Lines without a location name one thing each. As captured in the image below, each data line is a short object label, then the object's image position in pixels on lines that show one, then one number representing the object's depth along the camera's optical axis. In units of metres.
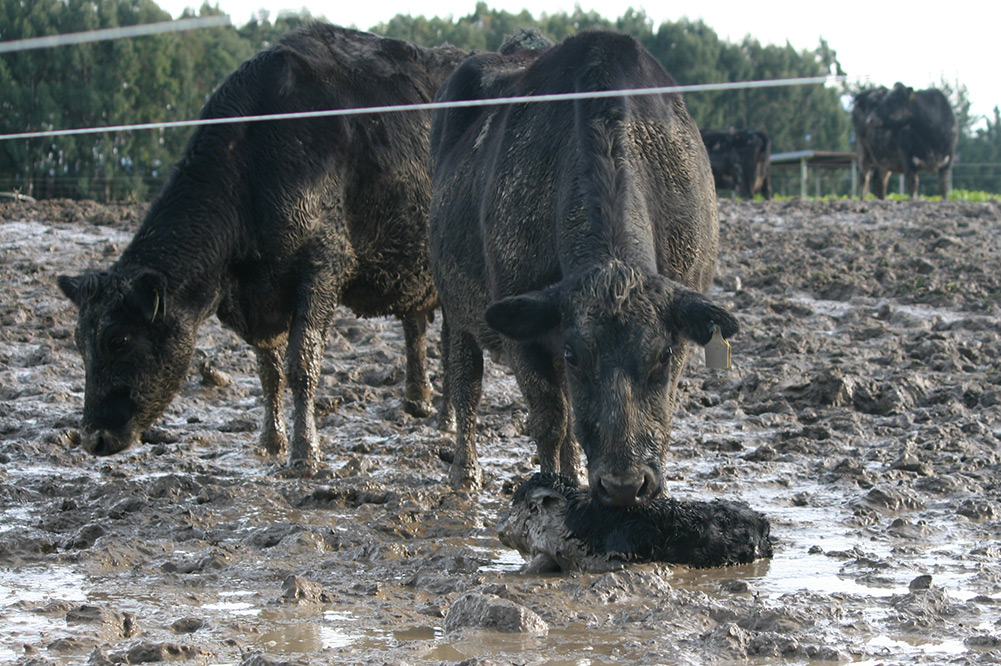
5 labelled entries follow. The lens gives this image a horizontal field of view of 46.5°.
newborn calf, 4.46
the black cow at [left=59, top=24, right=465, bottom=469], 6.70
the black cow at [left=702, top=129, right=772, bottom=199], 34.62
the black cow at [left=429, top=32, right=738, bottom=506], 4.43
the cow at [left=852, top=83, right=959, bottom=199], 23.38
